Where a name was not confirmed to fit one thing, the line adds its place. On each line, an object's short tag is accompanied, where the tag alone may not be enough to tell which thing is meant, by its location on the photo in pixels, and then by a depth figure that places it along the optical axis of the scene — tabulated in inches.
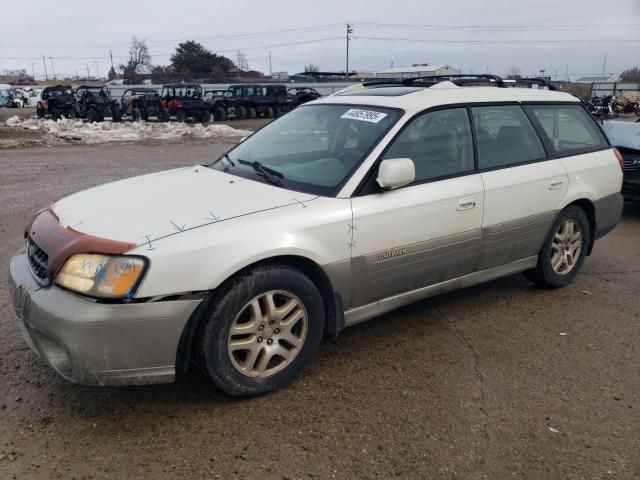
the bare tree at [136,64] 2733.8
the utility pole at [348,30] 3043.8
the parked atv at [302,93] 1334.9
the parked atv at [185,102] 1051.3
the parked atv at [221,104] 1150.4
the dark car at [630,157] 290.4
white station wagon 103.7
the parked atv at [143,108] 1065.5
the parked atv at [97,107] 1057.3
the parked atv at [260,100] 1245.7
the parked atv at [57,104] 1087.6
